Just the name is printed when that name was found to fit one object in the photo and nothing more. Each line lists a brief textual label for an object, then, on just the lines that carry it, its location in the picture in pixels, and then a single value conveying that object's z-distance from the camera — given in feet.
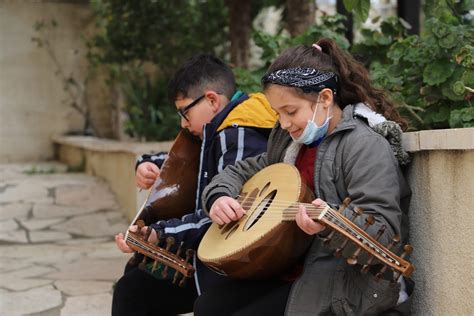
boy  9.40
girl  7.46
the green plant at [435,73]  9.89
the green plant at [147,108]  26.86
